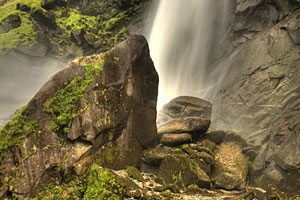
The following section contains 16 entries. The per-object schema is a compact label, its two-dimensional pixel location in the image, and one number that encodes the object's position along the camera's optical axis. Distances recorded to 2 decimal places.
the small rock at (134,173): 10.87
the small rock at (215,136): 14.95
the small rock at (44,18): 42.16
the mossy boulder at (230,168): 11.38
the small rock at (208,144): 14.04
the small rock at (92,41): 43.03
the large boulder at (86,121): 8.91
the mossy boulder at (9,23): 39.68
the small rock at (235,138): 15.21
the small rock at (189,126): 14.37
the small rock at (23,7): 43.56
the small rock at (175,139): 13.16
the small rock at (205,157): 12.47
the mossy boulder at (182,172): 11.08
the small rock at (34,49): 39.75
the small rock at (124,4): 44.22
